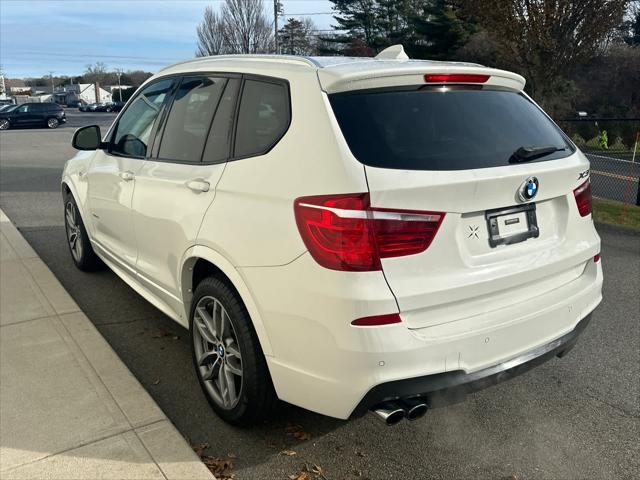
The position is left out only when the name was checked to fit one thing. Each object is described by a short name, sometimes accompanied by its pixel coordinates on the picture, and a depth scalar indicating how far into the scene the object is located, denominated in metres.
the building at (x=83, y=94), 95.71
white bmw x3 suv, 2.29
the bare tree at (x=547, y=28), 9.50
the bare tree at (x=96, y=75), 123.50
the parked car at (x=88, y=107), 63.03
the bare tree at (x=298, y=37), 55.34
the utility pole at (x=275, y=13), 40.92
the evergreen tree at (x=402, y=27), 38.44
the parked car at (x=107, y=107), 62.06
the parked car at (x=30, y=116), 35.12
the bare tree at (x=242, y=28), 45.97
